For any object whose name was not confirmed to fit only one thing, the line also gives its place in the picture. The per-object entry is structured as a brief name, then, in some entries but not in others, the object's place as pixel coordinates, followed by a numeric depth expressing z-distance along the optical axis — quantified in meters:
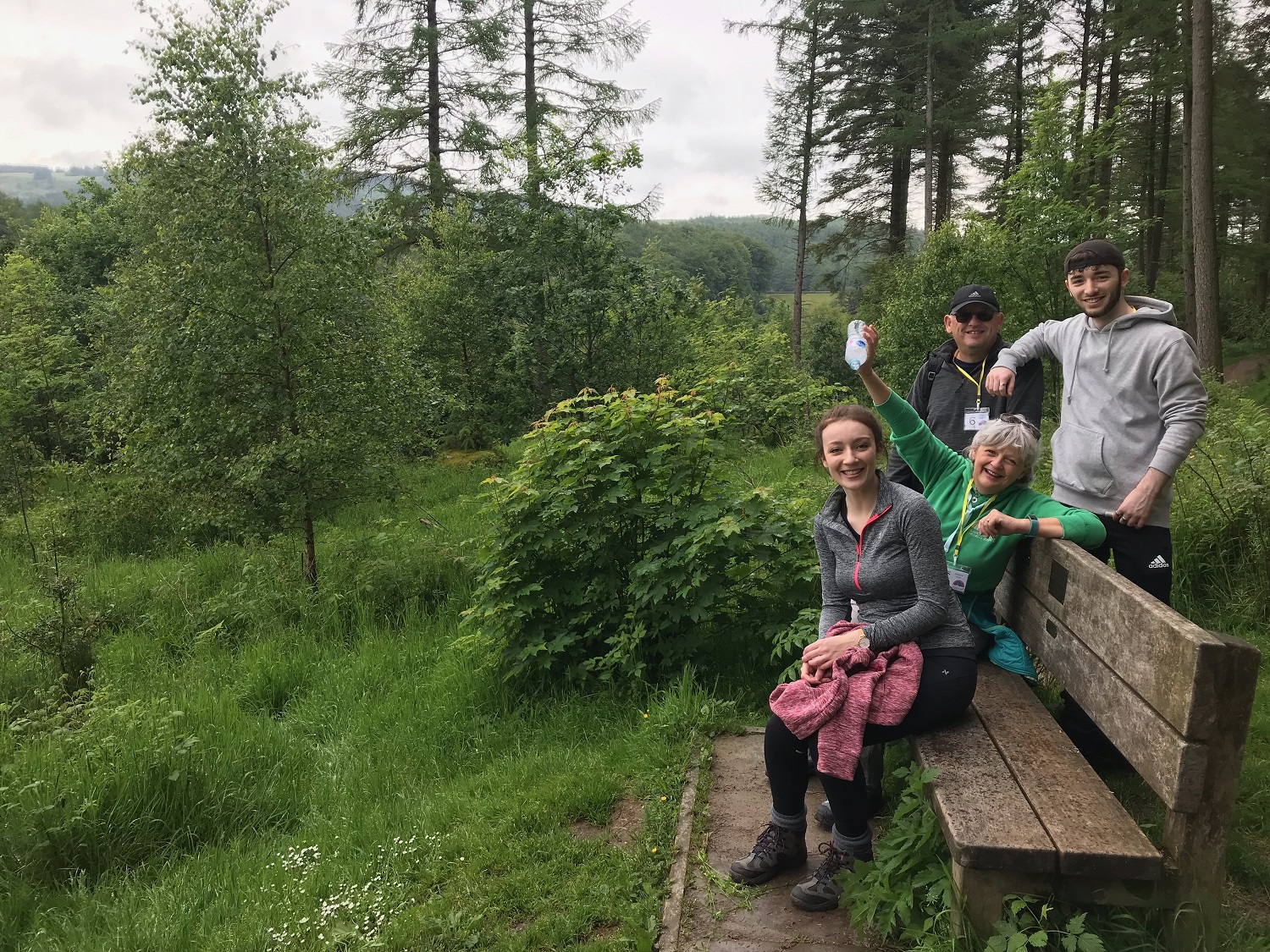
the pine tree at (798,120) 27.20
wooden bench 2.09
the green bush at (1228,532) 4.84
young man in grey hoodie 2.99
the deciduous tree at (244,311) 7.51
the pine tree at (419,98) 20.14
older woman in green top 3.05
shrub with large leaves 4.68
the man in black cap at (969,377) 3.67
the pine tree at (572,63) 20.02
